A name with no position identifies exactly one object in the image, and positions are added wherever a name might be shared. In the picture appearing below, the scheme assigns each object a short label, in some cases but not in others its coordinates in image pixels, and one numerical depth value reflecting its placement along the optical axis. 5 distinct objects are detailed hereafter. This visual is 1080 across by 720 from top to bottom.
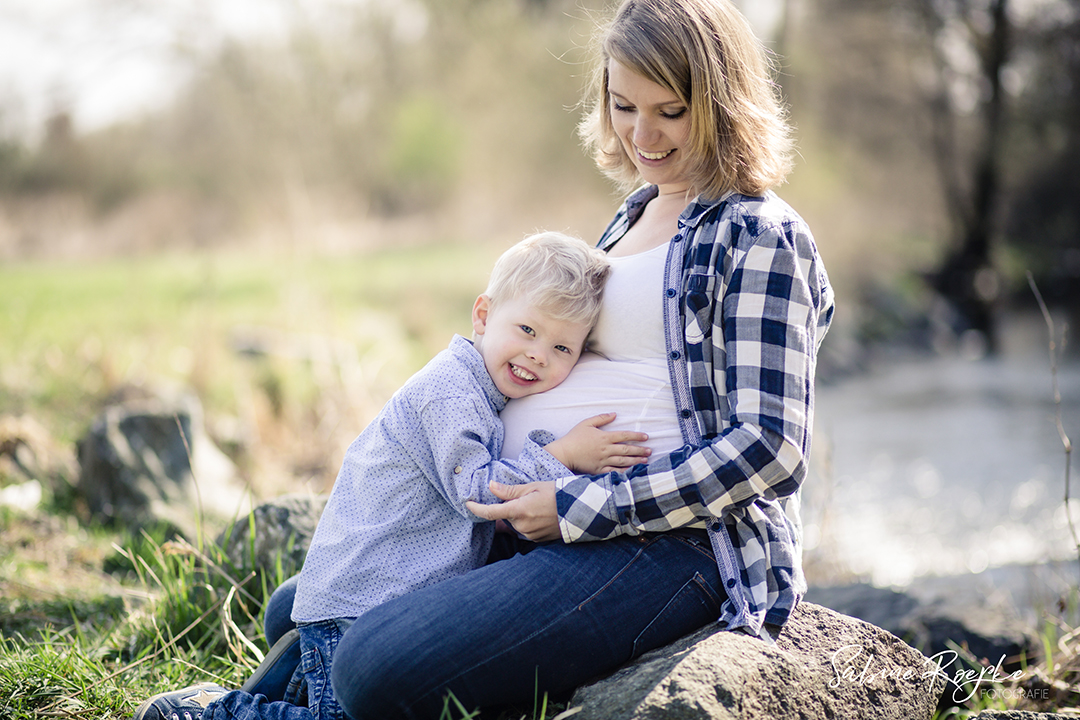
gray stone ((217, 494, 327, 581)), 2.83
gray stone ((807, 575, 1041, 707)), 3.10
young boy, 1.94
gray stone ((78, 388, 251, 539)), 4.11
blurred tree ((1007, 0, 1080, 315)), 15.74
